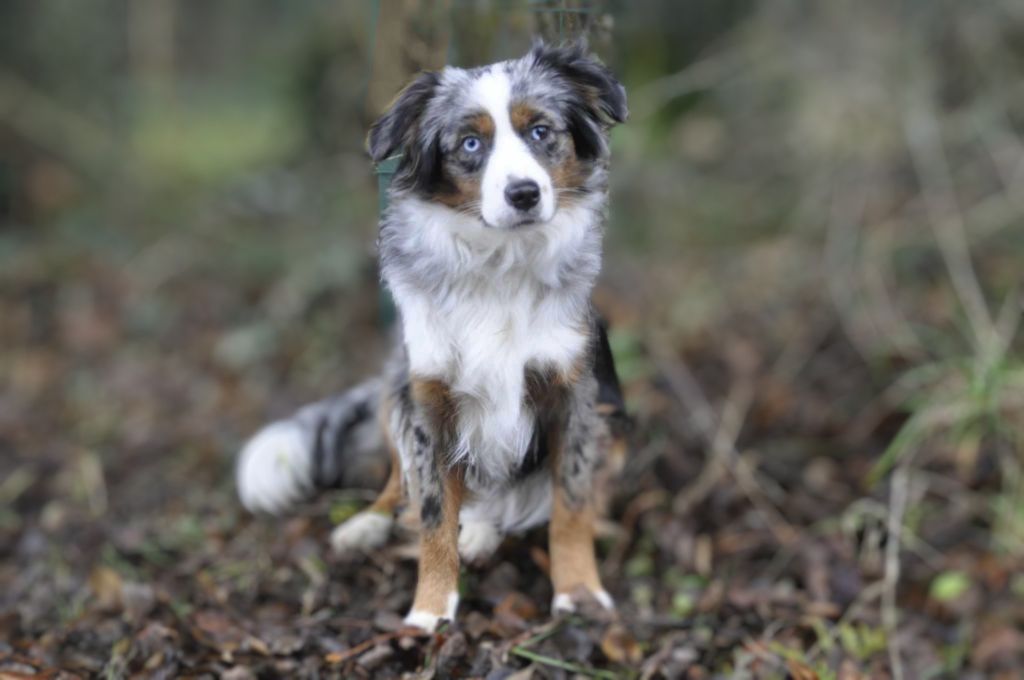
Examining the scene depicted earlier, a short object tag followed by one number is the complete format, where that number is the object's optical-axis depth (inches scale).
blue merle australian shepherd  99.0
